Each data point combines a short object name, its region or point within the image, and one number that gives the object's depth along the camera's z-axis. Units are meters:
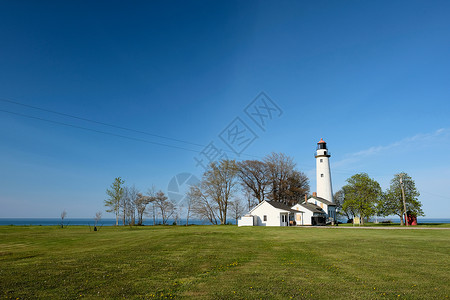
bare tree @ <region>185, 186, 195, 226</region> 52.39
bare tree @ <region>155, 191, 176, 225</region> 56.69
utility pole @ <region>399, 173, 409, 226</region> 39.89
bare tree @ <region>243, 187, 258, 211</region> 56.37
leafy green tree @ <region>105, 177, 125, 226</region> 48.09
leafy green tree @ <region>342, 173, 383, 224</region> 45.78
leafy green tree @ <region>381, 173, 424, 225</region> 42.38
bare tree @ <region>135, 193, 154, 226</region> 54.56
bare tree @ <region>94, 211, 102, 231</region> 40.25
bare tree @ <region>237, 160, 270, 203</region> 54.25
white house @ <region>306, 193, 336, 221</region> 53.72
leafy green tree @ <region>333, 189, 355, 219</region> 70.06
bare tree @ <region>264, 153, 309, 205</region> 54.94
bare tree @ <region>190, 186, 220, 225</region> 51.84
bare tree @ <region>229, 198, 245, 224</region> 57.98
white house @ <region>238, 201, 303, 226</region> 44.16
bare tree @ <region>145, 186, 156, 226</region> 55.81
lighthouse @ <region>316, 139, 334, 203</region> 55.97
